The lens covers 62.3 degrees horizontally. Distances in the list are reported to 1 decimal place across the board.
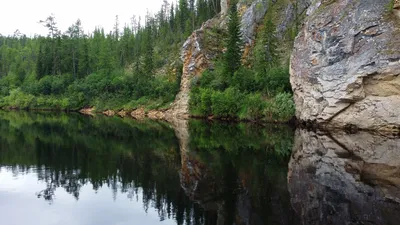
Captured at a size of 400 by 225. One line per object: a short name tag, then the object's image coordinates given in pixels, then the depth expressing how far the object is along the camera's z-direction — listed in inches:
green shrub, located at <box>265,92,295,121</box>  1633.9
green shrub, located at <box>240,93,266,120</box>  1797.5
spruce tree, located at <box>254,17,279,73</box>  1973.4
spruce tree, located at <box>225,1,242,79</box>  2098.9
